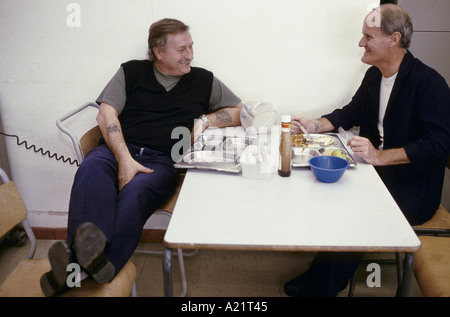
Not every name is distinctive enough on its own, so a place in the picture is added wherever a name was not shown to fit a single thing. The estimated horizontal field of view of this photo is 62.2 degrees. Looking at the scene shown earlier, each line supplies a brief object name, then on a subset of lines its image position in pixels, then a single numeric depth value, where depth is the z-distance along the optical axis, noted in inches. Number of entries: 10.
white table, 42.4
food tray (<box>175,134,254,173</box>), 60.6
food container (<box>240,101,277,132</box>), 78.4
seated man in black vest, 64.0
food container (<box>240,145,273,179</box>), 57.7
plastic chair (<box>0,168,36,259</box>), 57.2
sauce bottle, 57.6
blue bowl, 55.1
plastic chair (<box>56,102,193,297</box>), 70.9
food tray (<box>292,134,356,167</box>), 64.2
